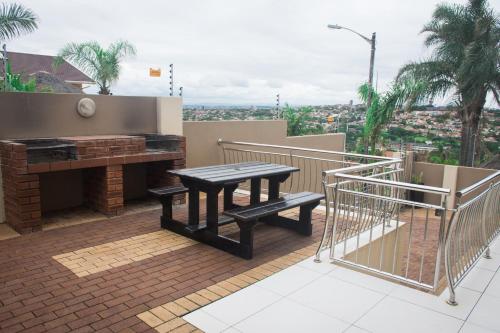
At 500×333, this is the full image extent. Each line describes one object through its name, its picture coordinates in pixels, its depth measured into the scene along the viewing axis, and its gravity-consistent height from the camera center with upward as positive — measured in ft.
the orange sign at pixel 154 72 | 27.48 +2.71
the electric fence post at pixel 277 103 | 39.04 +1.14
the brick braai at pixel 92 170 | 15.46 -2.70
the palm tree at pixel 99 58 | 38.73 +5.06
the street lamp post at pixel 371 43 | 41.53 +7.98
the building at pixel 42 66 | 62.85 +7.08
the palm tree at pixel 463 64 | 40.75 +6.00
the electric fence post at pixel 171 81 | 24.70 +1.89
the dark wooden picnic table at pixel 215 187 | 14.65 -2.96
